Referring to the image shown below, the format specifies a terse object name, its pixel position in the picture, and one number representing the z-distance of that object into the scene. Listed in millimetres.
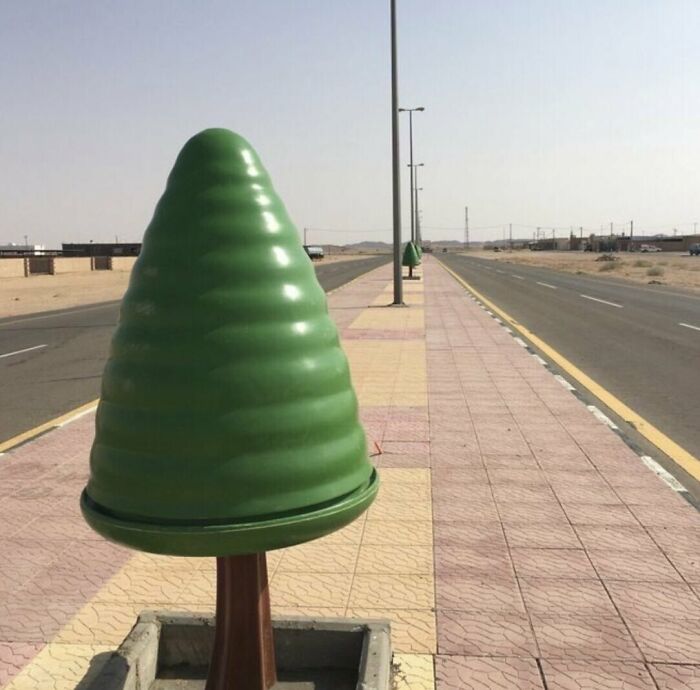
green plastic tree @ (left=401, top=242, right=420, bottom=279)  38969
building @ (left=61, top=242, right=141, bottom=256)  104212
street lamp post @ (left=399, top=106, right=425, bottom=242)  40406
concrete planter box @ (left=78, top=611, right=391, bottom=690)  3051
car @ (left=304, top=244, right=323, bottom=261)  97212
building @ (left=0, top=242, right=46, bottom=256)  71812
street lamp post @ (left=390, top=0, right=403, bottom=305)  21700
